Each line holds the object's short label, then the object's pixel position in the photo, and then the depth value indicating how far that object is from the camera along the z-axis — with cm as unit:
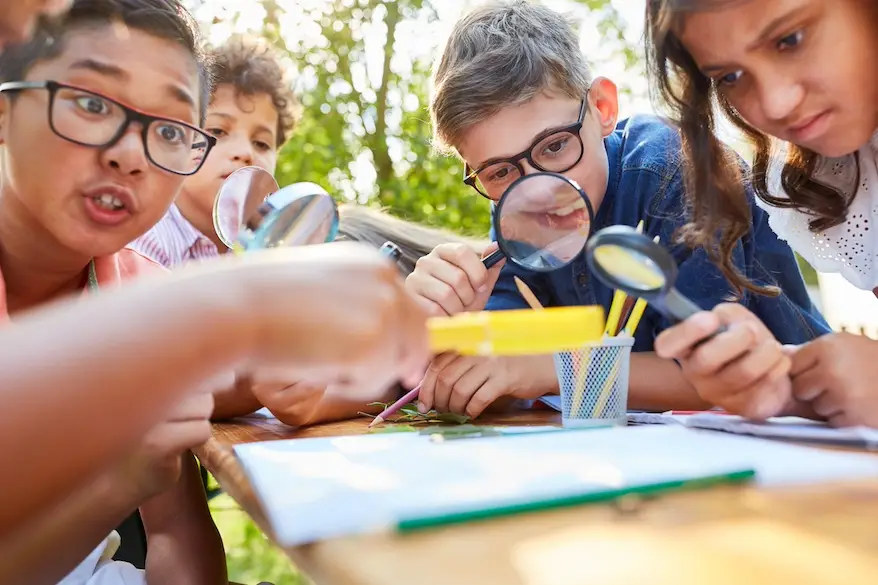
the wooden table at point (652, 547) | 50
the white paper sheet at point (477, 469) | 64
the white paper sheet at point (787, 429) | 90
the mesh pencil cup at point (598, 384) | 119
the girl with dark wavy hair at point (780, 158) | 104
